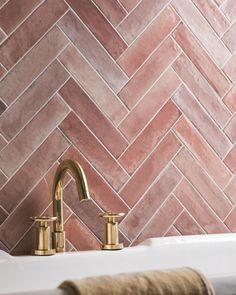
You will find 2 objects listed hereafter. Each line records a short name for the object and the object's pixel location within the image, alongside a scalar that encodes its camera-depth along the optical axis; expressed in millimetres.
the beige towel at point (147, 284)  1132
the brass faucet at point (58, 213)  1727
